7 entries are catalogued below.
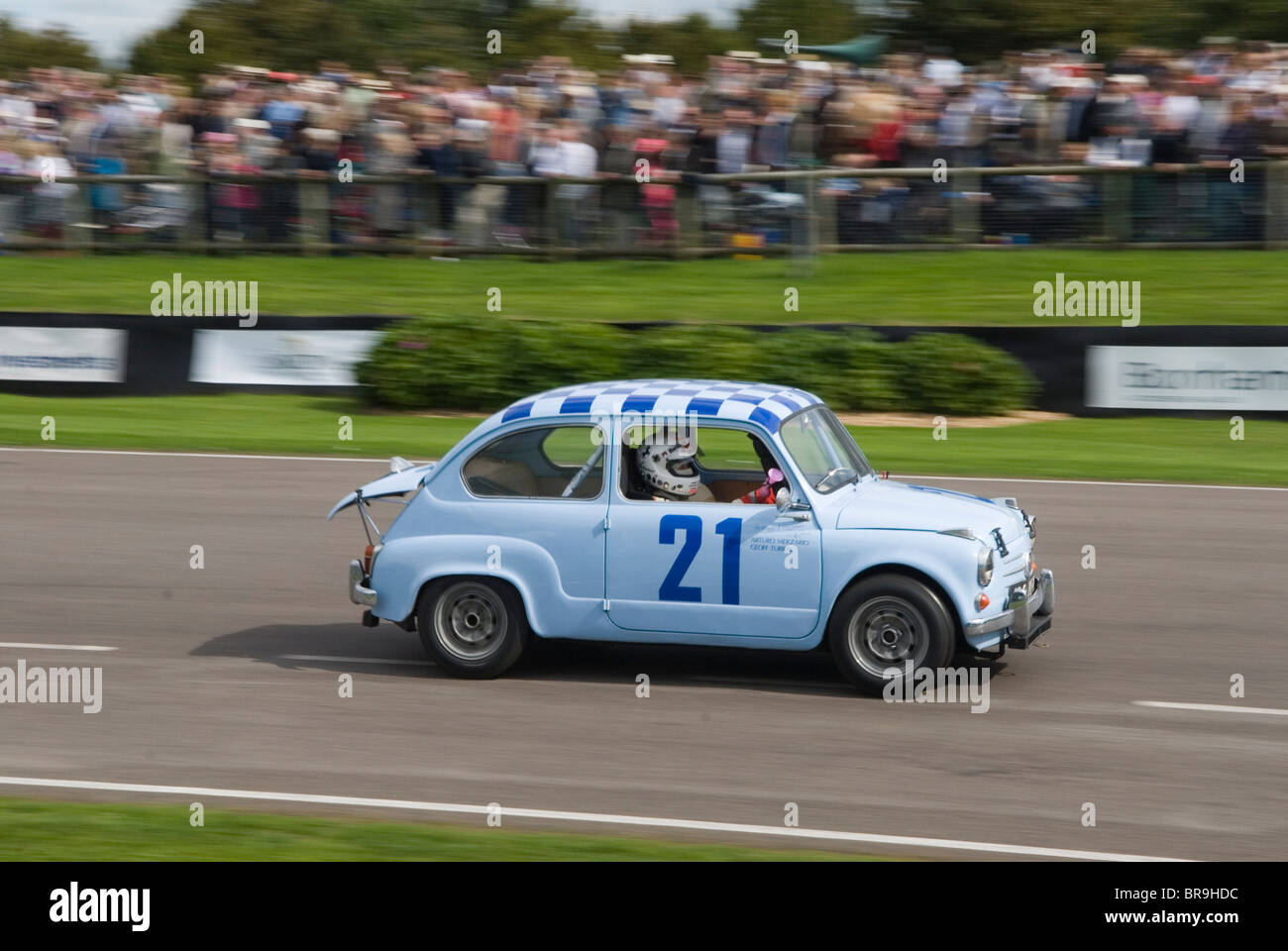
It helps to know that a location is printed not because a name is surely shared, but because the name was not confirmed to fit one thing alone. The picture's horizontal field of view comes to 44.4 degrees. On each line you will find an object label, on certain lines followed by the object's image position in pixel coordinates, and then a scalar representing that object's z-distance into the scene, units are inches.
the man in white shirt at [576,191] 848.9
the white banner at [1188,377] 629.6
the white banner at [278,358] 732.7
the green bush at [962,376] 665.6
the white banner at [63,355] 748.0
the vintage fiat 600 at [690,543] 307.4
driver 323.9
